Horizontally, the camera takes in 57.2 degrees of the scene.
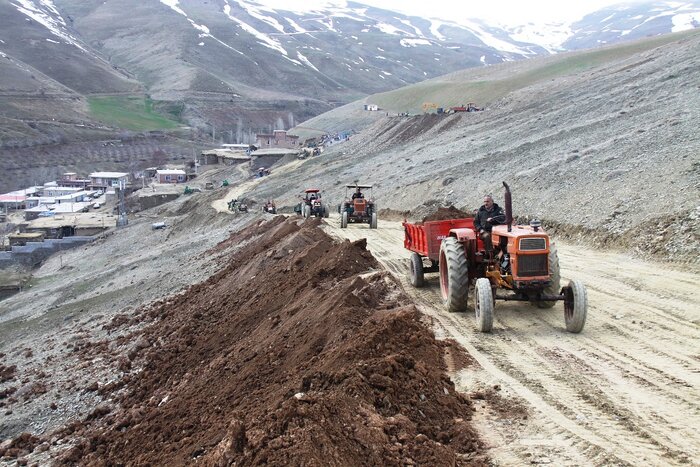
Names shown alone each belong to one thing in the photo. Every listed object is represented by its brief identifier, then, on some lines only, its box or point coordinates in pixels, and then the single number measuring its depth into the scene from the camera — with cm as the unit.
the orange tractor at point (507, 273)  932
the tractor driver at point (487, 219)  1089
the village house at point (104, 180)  8300
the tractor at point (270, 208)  3406
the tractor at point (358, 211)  2456
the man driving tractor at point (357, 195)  2530
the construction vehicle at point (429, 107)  7400
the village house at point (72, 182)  8444
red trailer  1263
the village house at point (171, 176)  7238
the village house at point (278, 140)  8312
